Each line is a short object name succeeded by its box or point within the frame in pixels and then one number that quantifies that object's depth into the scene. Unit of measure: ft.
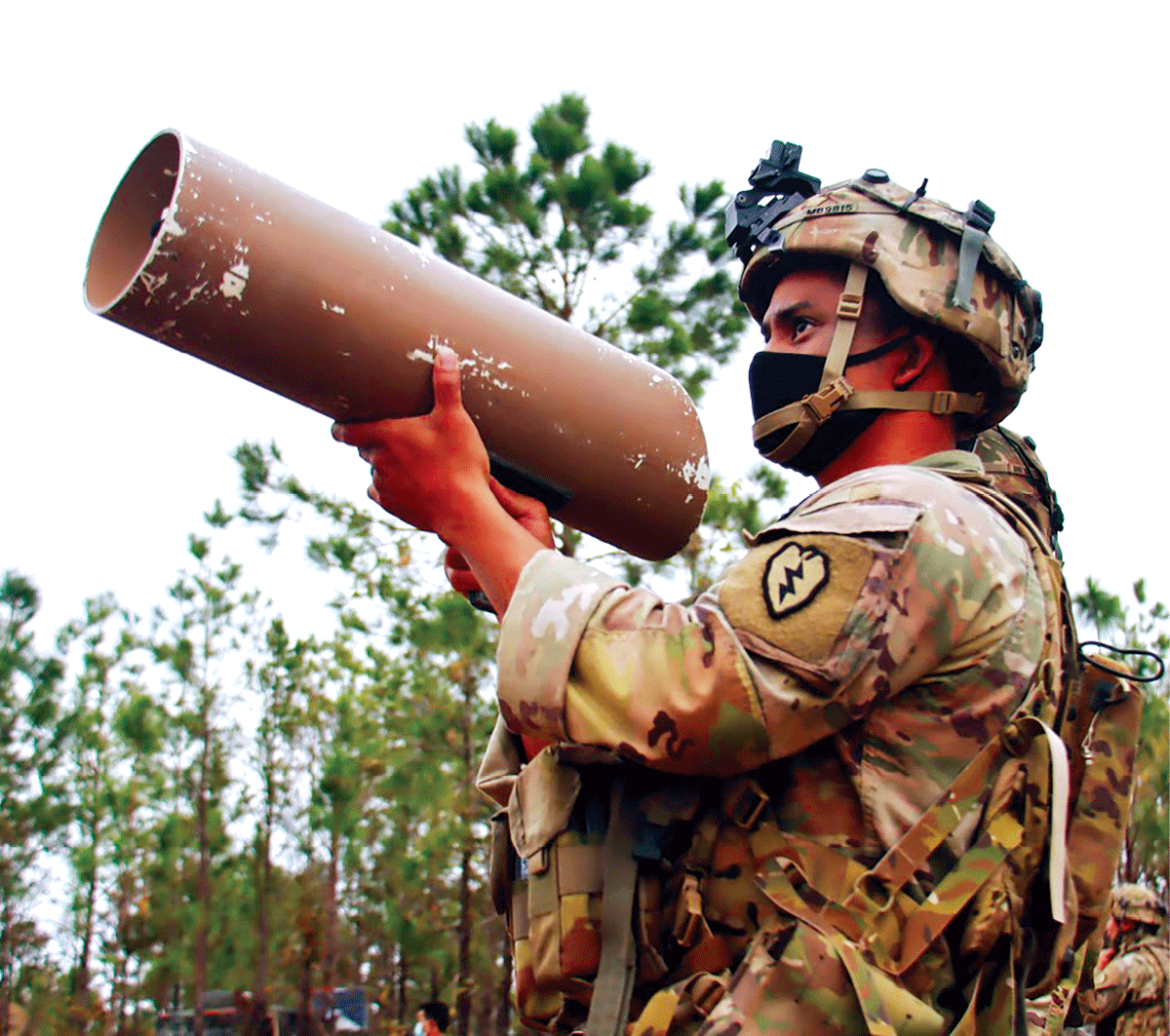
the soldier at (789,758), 7.01
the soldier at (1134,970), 30.53
